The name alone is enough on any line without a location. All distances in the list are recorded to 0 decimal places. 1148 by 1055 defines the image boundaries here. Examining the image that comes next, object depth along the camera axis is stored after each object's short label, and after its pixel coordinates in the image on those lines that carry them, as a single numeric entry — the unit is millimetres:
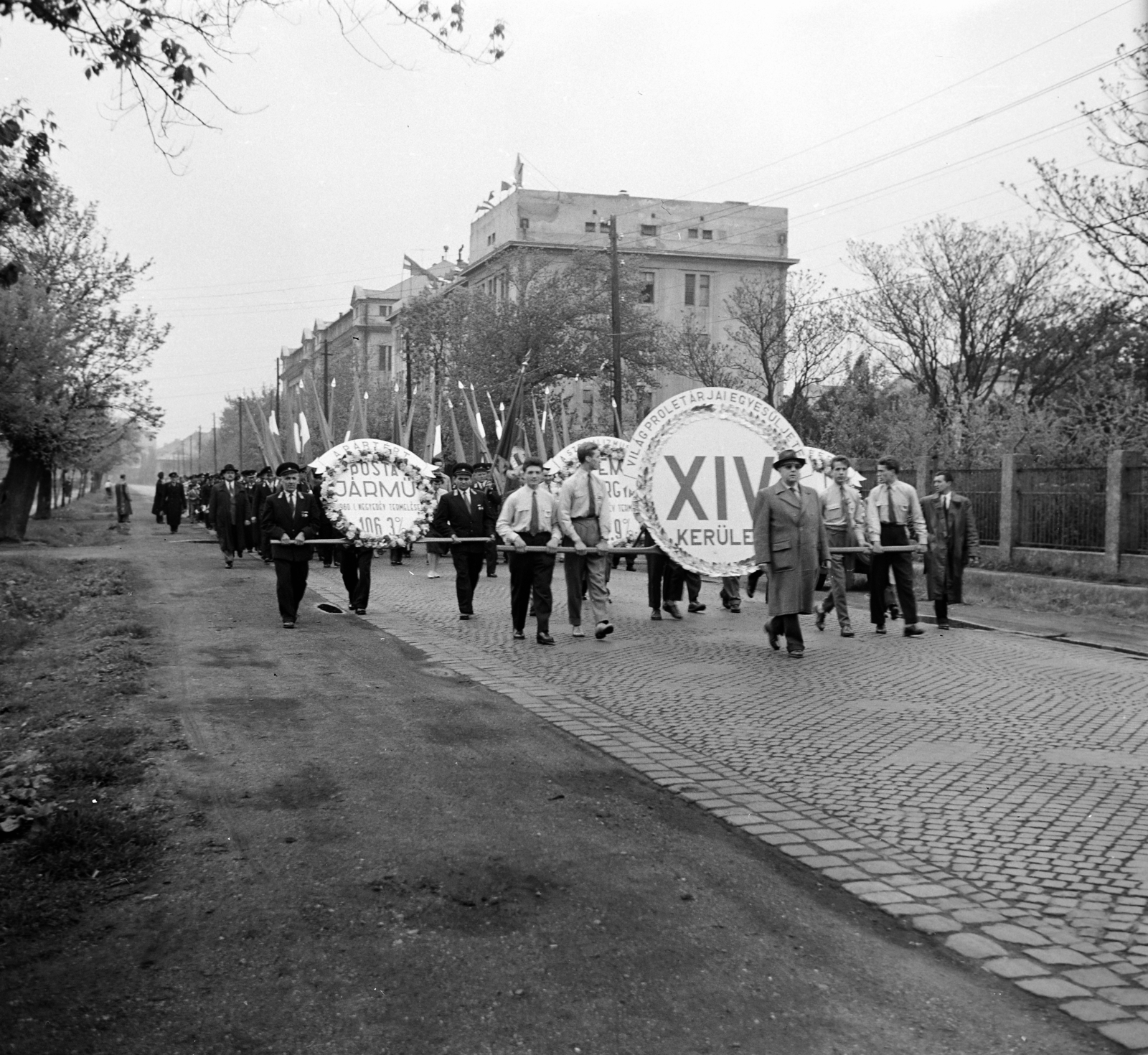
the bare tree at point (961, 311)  36188
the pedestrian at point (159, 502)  46969
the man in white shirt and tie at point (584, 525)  13258
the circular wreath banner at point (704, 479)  13539
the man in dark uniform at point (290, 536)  13906
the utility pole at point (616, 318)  32094
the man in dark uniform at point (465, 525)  15086
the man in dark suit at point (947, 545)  14227
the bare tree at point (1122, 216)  22188
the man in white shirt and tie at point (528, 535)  13047
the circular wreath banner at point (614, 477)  17656
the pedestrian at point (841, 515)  13969
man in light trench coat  11820
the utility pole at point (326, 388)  52509
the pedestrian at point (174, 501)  41438
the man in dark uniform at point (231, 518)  25266
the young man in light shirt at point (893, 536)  13562
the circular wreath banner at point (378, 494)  15578
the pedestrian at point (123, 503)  45625
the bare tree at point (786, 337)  40250
